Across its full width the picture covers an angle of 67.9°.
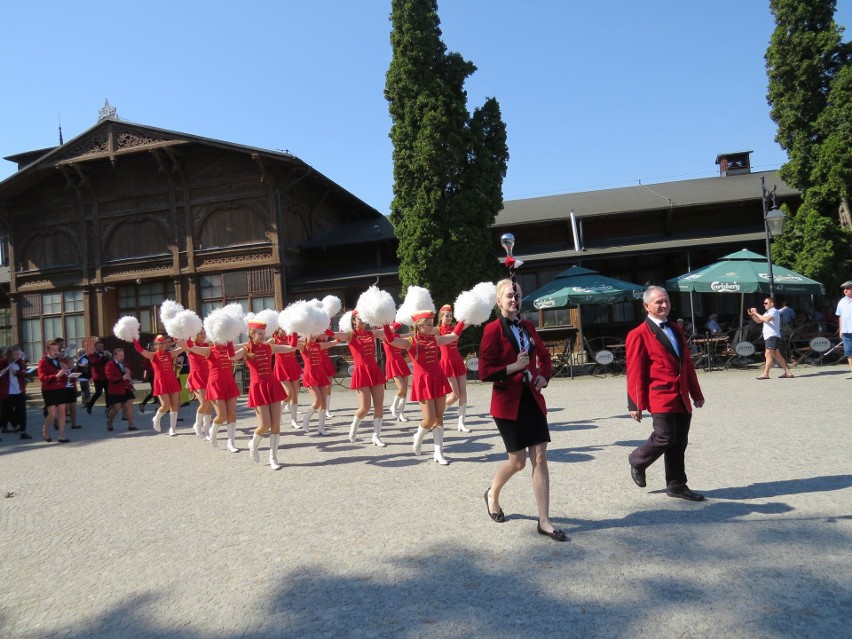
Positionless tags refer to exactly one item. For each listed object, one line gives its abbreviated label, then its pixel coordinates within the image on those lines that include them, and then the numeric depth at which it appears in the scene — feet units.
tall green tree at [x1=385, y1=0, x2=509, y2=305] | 65.21
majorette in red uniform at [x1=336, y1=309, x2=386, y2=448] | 30.27
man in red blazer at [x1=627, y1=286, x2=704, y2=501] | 17.83
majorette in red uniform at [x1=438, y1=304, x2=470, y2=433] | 32.32
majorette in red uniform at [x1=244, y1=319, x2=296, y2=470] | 26.91
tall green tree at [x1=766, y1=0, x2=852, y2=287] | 61.21
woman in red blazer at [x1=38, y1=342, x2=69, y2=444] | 38.40
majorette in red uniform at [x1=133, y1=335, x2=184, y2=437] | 39.04
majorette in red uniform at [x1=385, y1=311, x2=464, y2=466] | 24.99
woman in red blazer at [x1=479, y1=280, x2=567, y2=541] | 15.74
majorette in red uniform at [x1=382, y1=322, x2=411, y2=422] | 34.96
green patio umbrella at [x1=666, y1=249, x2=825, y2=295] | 54.29
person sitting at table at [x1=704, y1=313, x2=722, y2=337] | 61.02
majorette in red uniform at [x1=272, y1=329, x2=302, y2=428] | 35.68
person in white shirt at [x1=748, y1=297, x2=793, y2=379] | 45.16
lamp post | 54.21
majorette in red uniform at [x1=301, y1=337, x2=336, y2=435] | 35.09
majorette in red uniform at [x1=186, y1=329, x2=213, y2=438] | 35.88
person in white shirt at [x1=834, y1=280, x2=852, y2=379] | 40.93
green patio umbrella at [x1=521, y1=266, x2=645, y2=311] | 57.26
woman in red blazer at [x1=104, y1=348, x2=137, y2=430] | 41.70
